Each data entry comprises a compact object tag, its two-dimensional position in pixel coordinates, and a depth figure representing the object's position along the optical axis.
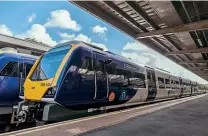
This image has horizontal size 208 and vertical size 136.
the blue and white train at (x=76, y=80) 7.20
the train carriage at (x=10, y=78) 8.63
